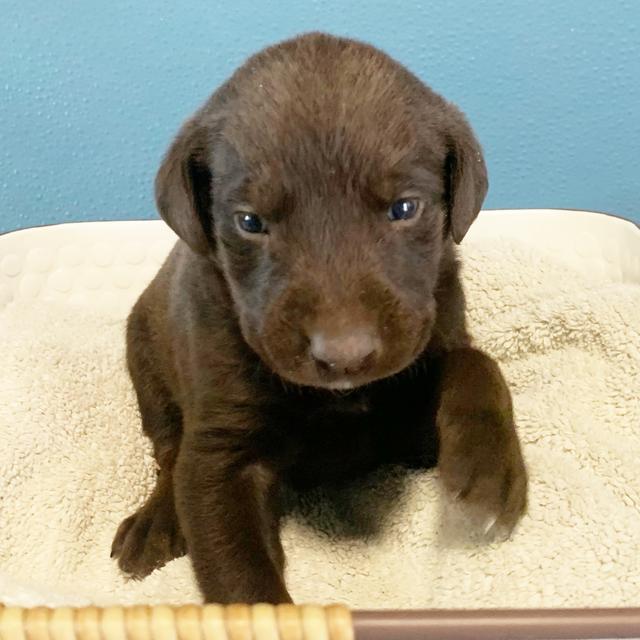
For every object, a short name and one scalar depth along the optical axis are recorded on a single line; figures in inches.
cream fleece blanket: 12.9
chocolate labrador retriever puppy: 11.2
